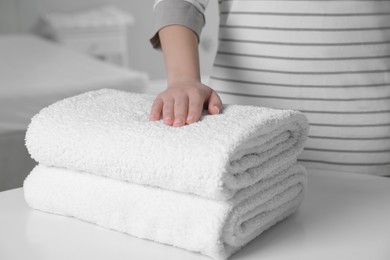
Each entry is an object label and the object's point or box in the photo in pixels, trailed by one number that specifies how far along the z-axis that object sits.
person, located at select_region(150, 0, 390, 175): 0.94
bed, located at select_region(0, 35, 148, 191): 1.58
